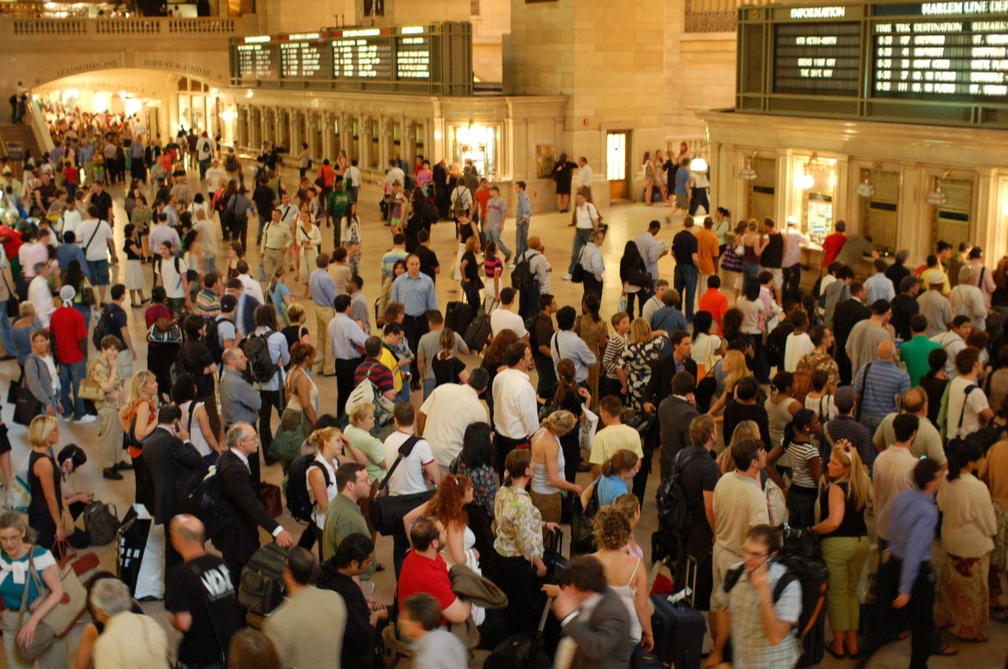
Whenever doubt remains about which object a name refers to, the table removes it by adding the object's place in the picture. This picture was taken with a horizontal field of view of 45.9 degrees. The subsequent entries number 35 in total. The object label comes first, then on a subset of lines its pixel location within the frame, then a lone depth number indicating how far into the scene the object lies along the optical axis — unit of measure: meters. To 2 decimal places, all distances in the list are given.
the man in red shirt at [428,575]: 6.24
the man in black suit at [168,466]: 7.88
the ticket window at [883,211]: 15.61
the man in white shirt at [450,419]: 8.26
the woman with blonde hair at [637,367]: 10.17
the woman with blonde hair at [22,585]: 6.38
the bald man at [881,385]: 9.22
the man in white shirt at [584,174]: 25.50
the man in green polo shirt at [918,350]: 10.02
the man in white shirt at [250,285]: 12.52
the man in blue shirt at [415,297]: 12.59
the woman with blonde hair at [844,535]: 7.05
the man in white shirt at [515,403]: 8.74
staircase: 36.09
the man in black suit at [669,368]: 9.77
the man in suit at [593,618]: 5.40
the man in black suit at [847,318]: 11.75
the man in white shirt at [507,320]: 11.01
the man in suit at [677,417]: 8.62
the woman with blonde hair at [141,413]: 8.64
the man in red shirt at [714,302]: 11.96
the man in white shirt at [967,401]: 8.73
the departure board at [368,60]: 27.50
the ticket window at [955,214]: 14.57
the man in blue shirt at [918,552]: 6.84
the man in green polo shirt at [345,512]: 6.86
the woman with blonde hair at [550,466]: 7.76
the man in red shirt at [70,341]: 12.04
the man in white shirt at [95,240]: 16.45
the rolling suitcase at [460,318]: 12.63
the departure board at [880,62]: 14.33
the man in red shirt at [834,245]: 15.36
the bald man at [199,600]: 5.98
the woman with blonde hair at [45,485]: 8.06
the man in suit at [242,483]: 7.45
